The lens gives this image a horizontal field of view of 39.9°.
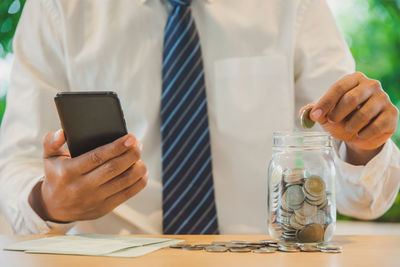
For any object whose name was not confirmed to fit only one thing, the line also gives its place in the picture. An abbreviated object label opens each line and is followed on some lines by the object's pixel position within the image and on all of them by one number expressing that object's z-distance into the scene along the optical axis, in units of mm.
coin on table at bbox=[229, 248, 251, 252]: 918
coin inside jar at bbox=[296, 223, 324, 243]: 958
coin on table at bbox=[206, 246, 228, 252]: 921
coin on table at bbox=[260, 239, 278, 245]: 991
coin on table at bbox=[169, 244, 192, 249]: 960
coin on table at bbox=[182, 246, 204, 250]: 946
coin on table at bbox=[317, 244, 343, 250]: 924
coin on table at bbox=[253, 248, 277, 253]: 908
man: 1371
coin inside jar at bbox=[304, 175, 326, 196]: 955
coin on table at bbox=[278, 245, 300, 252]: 917
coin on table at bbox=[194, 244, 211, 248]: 959
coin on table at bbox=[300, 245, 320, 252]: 917
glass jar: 956
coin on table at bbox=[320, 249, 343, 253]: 907
